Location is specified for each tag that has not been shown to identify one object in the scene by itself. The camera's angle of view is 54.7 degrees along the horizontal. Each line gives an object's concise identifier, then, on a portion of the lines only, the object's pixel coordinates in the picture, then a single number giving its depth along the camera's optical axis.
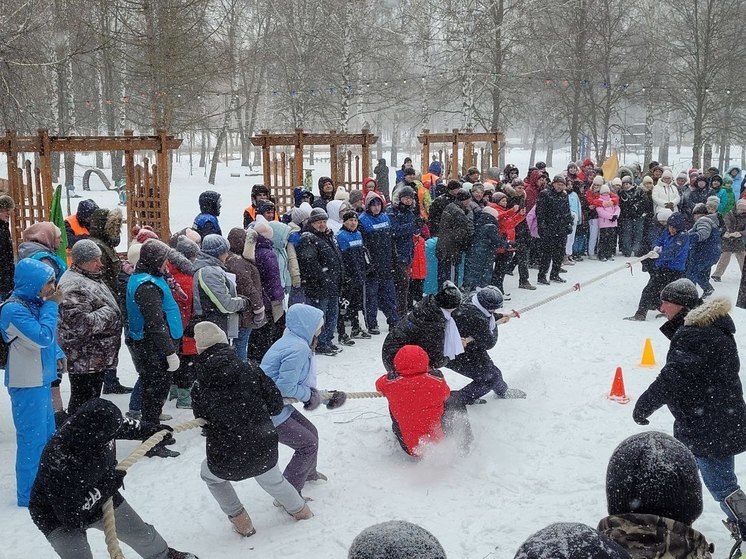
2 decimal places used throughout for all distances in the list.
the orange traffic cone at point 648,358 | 8.16
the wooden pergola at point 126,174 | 11.27
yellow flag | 20.10
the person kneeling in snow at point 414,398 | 5.64
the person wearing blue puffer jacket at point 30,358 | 4.87
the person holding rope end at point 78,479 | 3.75
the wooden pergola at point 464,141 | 16.45
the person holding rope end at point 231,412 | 4.48
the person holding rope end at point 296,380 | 5.05
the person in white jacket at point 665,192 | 14.48
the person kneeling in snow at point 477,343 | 6.75
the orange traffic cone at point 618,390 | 7.08
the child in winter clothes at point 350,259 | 9.19
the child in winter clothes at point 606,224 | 14.41
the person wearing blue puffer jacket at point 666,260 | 9.98
